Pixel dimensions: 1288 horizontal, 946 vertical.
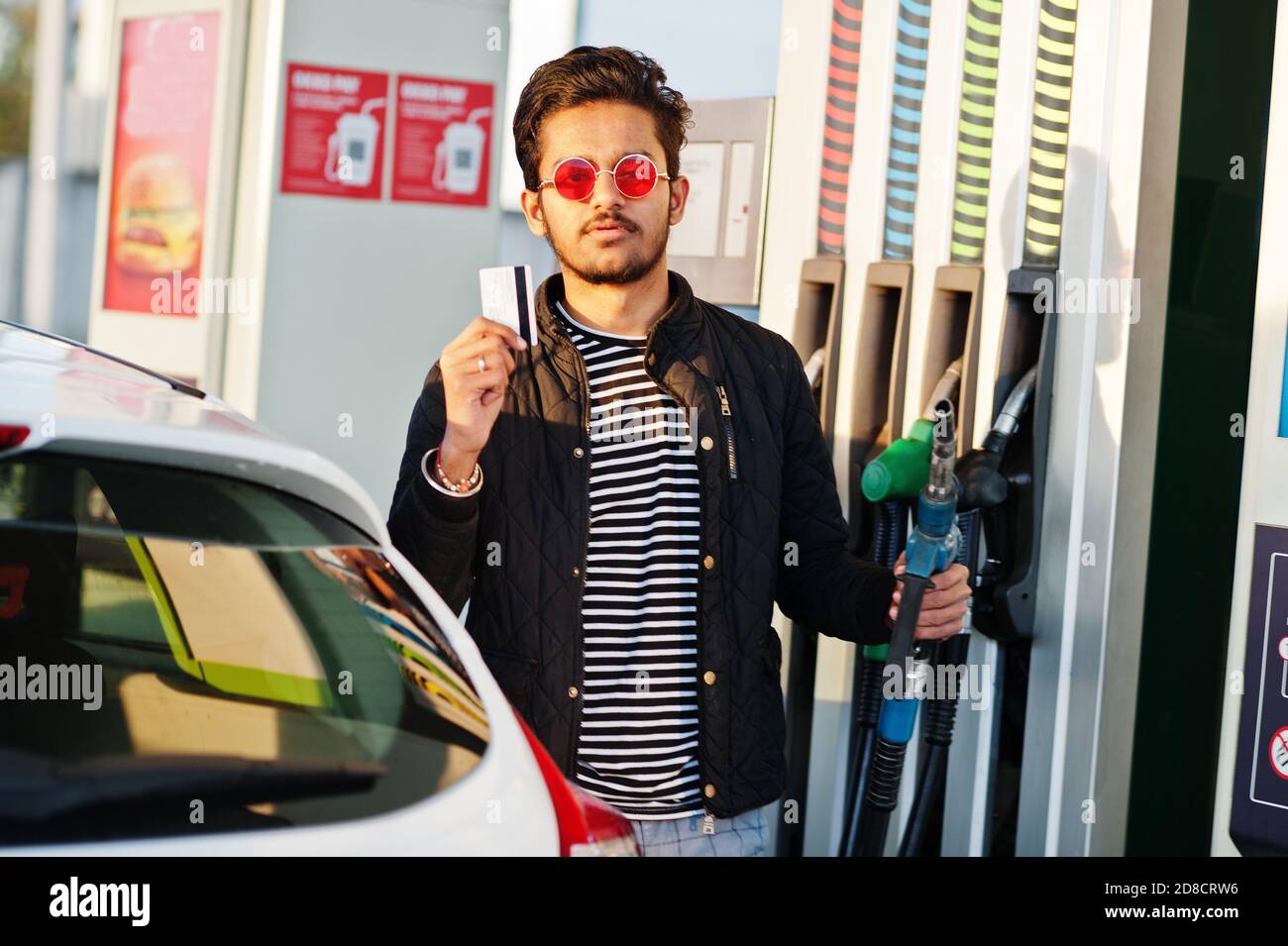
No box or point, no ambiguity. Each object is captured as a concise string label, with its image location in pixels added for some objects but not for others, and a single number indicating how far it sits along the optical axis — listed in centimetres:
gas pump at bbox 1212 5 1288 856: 296
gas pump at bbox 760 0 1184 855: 365
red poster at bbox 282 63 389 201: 636
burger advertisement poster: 668
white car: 159
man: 269
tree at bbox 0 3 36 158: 1750
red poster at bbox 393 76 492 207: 644
